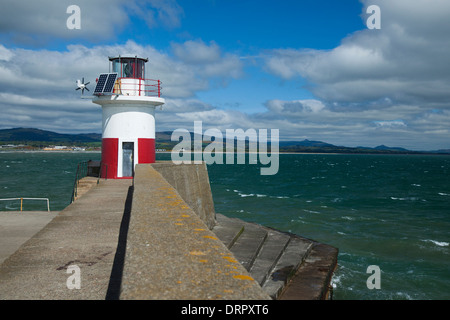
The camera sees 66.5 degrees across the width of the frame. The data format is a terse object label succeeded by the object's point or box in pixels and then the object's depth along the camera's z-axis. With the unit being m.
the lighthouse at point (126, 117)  16.66
